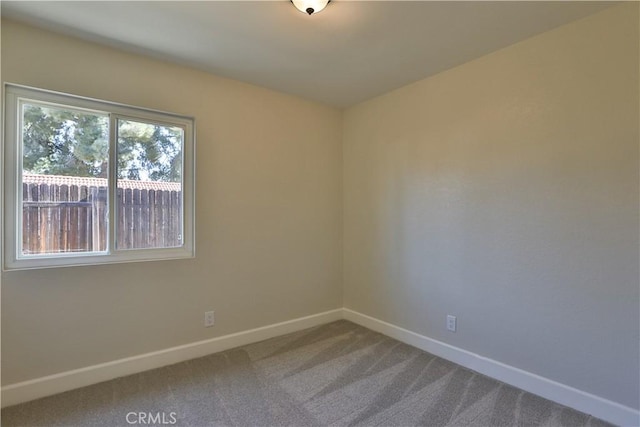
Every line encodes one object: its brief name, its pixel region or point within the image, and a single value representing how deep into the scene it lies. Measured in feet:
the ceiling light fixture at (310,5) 5.66
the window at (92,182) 6.56
